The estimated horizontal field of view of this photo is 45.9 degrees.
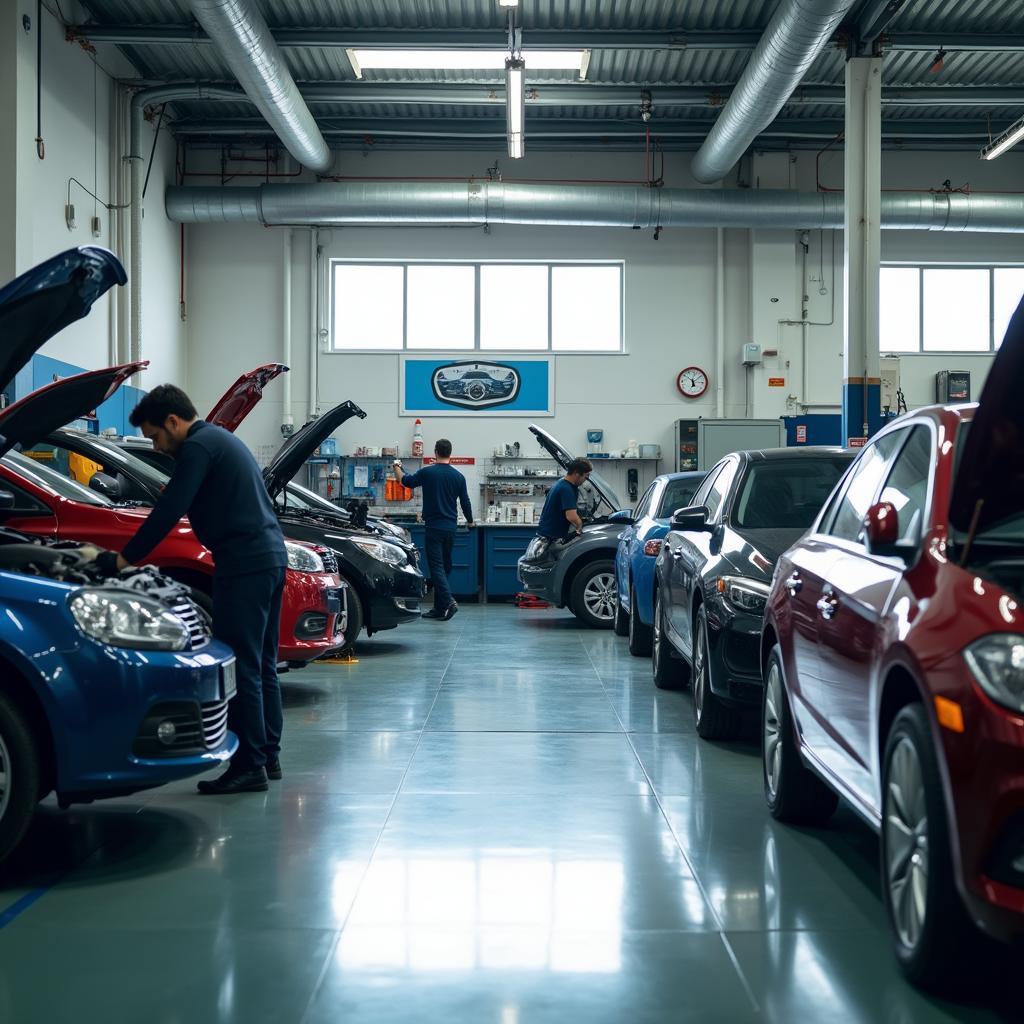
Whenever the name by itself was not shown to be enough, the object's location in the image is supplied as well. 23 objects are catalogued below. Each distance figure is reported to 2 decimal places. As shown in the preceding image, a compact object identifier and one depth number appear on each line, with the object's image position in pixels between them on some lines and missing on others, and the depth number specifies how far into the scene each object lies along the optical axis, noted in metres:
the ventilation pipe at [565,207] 15.38
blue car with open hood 3.67
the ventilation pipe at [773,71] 10.08
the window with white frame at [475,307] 17.16
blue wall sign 17.00
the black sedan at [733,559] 5.58
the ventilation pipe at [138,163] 13.93
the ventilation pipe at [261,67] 10.40
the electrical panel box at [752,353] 16.53
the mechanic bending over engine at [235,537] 4.80
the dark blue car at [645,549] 8.94
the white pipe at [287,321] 16.83
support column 11.40
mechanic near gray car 11.97
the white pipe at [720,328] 16.84
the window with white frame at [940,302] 17.16
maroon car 2.41
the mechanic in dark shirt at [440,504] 12.42
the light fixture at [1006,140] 13.52
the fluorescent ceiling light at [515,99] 11.11
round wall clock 16.94
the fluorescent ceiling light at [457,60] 12.85
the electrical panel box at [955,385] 16.48
